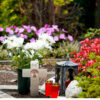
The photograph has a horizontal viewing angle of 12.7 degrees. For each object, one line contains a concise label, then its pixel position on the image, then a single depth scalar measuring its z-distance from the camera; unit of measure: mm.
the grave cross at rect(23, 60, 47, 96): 7692
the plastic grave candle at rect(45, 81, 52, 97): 7512
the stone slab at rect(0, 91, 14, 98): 7611
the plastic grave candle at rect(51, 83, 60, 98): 7314
